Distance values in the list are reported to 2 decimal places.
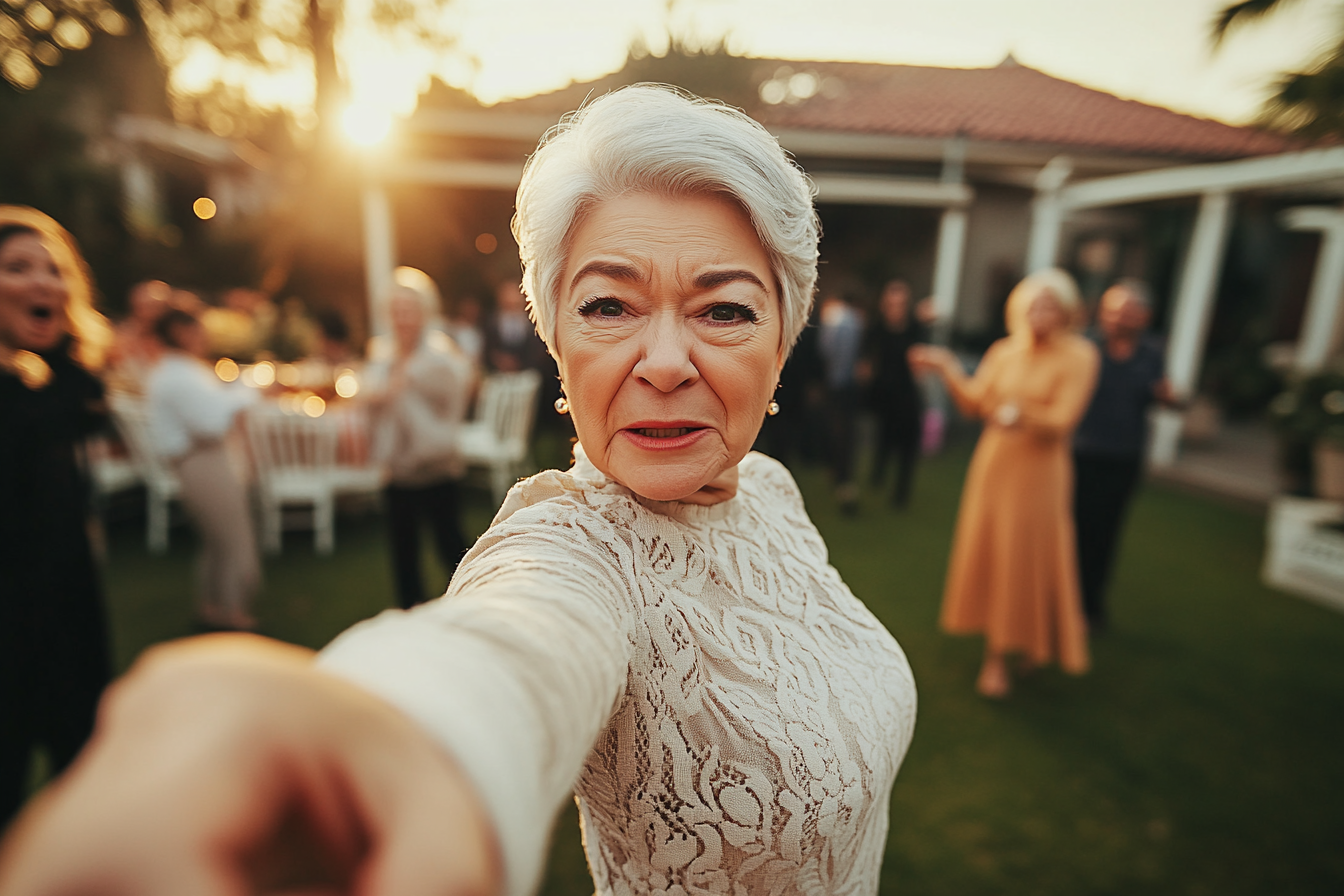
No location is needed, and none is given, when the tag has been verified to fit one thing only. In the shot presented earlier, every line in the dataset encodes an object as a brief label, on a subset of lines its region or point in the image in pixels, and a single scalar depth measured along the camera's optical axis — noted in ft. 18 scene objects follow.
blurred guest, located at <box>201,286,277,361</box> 25.23
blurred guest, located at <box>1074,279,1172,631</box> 14.12
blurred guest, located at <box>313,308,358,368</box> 19.16
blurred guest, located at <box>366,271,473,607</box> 12.21
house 29.17
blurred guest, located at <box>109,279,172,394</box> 17.98
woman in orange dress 11.18
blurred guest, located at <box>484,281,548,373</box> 27.68
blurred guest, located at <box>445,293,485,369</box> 26.96
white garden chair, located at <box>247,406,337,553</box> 17.79
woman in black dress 7.11
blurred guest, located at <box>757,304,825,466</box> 21.02
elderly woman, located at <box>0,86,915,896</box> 1.71
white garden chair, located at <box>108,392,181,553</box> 17.29
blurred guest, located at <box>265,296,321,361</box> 26.45
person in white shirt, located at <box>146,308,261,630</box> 12.76
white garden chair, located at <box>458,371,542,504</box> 21.25
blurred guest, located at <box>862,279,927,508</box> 21.81
